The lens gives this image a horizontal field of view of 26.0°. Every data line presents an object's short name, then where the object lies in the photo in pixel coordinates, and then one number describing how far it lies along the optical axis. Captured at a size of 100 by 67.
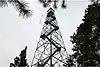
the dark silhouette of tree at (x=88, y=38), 16.20
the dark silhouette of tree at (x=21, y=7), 2.43
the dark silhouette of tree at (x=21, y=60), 34.94
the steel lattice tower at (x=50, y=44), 13.56
